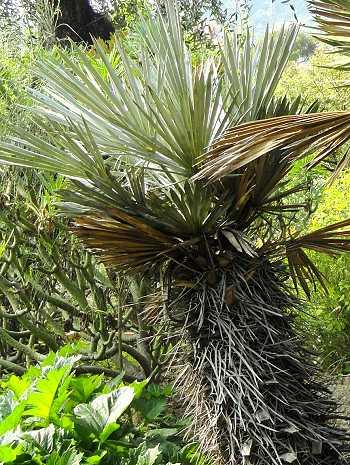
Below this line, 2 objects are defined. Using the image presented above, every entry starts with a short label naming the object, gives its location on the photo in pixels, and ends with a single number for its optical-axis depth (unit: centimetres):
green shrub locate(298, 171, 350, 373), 561
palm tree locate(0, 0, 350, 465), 259
